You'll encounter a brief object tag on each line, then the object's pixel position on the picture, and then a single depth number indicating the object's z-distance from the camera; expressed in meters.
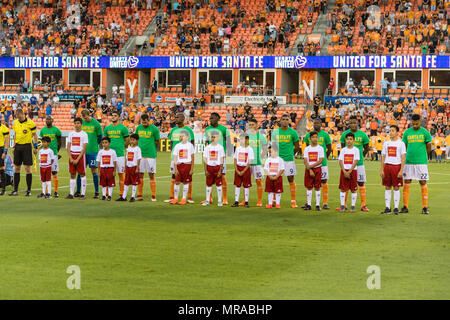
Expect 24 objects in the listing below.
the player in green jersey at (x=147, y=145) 17.31
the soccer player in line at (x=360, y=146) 15.93
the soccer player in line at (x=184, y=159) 16.56
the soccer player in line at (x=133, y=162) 17.11
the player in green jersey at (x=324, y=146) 16.16
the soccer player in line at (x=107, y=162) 17.20
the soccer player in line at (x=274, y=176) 16.19
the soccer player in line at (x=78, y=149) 17.42
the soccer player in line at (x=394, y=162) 15.27
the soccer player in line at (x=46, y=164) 17.67
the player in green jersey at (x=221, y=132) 16.14
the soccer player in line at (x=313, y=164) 15.95
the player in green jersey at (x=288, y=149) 16.52
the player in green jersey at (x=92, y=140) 17.89
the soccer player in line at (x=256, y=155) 16.69
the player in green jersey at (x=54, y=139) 18.03
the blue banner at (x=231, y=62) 46.04
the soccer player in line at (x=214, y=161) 16.38
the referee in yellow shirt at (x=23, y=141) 17.80
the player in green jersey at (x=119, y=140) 17.55
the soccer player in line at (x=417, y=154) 15.48
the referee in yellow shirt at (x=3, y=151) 18.02
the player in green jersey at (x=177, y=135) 16.67
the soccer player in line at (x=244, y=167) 16.47
